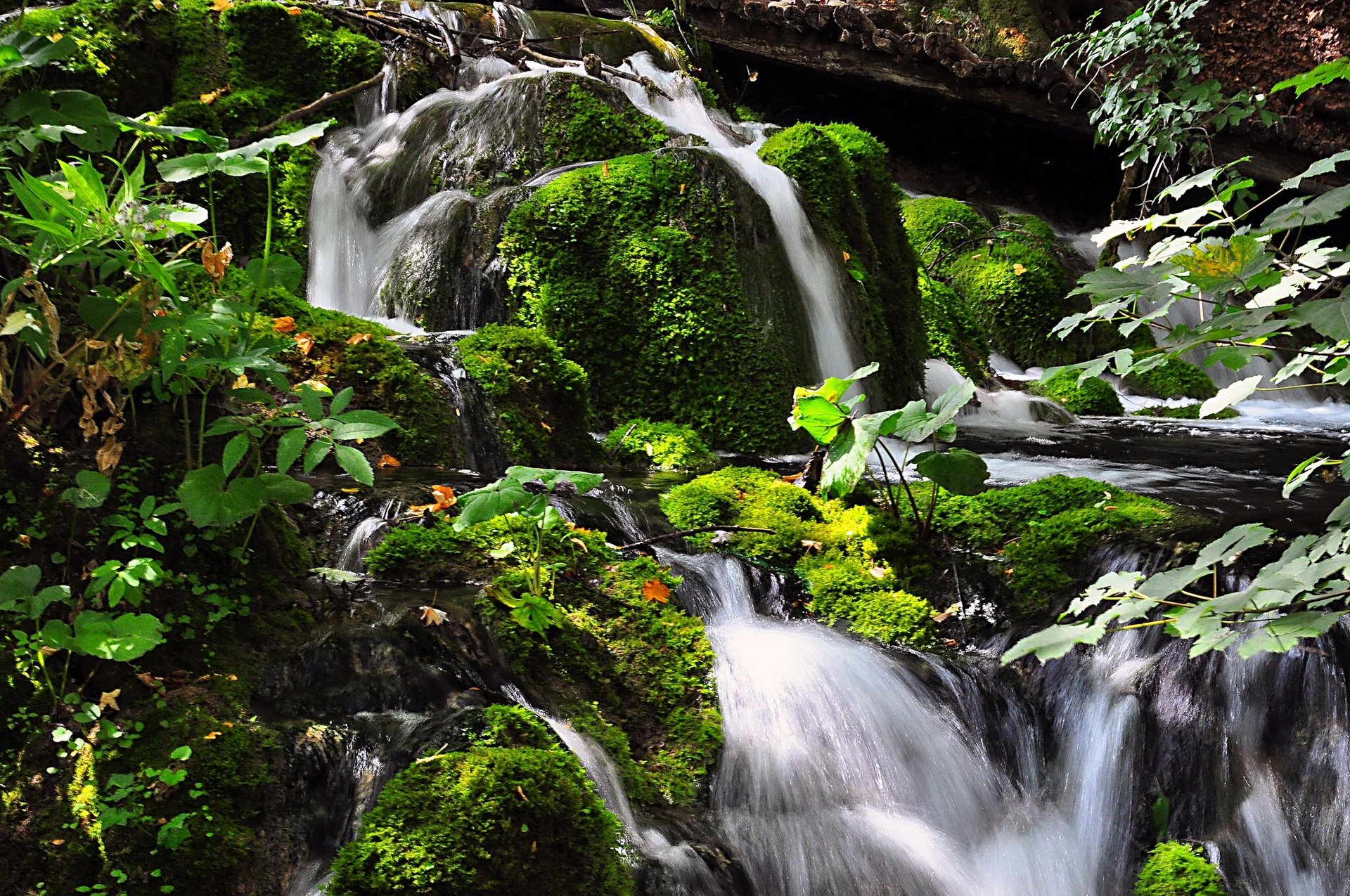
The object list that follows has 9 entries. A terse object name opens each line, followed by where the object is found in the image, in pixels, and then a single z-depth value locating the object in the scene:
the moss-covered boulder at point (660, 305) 6.83
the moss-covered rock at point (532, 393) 5.46
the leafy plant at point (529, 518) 2.82
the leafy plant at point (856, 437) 3.98
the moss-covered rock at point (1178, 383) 10.80
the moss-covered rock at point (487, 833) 2.21
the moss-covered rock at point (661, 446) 6.27
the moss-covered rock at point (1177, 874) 3.12
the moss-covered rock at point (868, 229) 7.92
